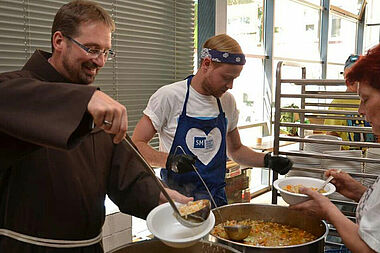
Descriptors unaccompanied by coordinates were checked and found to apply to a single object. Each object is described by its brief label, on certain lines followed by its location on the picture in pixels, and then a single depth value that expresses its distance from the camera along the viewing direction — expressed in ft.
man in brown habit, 2.39
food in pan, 4.80
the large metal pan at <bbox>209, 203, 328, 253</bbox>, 5.16
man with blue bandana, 6.21
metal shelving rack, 6.51
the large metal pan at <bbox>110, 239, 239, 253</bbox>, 3.55
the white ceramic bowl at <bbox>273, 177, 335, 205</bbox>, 5.17
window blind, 6.83
